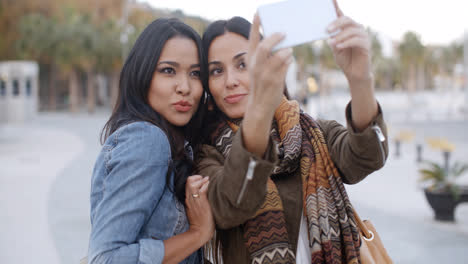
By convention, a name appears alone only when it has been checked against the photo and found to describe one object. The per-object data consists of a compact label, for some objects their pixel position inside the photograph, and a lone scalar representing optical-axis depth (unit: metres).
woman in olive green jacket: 1.40
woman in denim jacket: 1.56
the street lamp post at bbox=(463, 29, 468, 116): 31.72
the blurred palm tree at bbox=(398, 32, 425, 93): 53.25
